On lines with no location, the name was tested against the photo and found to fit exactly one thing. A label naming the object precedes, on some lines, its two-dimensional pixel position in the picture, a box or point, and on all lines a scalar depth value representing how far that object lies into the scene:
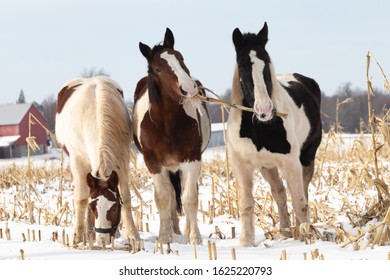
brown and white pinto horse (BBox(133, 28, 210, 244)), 12.15
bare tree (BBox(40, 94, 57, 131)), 125.12
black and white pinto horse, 10.71
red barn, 104.12
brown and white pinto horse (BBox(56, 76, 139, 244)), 11.25
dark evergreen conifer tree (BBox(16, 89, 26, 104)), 155.55
